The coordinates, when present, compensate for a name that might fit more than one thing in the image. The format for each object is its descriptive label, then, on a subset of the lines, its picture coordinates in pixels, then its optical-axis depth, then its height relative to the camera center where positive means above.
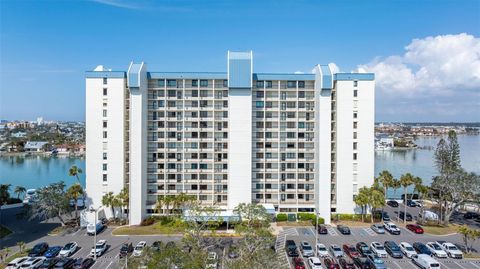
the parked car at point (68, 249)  33.92 -12.00
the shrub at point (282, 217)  46.69 -11.60
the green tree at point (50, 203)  41.50 -8.75
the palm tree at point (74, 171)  45.86 -5.16
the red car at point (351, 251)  33.09 -11.88
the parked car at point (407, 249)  34.06 -11.98
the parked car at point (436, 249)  34.16 -12.00
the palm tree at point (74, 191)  43.75 -7.61
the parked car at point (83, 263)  31.11 -12.28
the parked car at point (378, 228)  41.61 -11.91
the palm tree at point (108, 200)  43.44 -8.61
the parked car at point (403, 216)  47.82 -11.95
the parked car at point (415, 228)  41.69 -11.85
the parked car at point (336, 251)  33.59 -11.95
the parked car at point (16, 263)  30.47 -11.97
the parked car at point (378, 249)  34.31 -12.04
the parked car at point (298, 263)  30.78 -12.12
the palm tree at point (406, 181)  46.50 -6.47
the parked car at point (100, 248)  34.56 -12.07
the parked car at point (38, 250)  33.93 -12.02
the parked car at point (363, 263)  30.41 -11.96
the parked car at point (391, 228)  41.25 -11.74
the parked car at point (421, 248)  34.88 -12.10
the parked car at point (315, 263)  30.61 -12.00
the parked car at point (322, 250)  34.19 -12.09
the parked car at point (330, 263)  30.48 -12.05
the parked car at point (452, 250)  33.95 -11.94
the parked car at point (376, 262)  30.44 -11.95
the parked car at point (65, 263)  30.55 -12.03
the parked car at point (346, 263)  30.27 -12.03
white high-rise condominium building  46.00 -0.27
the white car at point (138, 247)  32.97 -11.71
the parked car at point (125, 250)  33.93 -11.99
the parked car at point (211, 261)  24.66 -10.27
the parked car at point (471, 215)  48.70 -11.81
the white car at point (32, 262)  30.34 -11.95
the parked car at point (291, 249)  34.41 -12.01
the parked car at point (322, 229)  41.68 -11.98
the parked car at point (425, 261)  30.61 -11.93
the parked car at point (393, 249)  34.12 -11.99
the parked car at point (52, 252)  33.41 -12.11
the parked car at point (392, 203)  56.25 -11.63
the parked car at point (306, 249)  34.14 -11.97
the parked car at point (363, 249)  33.84 -11.87
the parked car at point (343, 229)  41.38 -11.86
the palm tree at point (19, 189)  57.78 -9.64
